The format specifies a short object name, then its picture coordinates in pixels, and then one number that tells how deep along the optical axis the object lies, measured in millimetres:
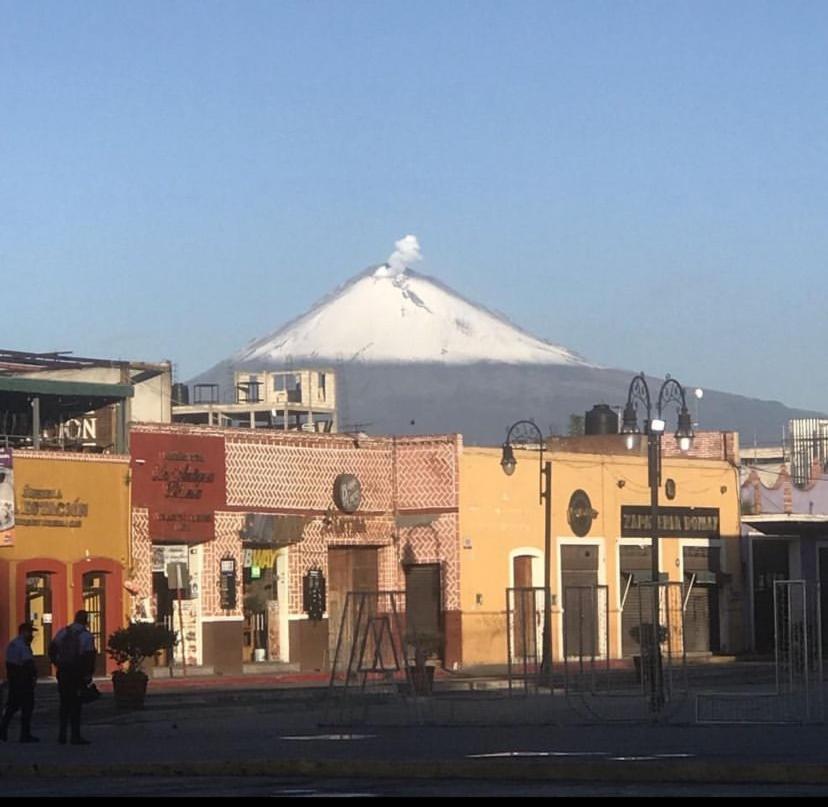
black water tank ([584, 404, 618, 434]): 81125
